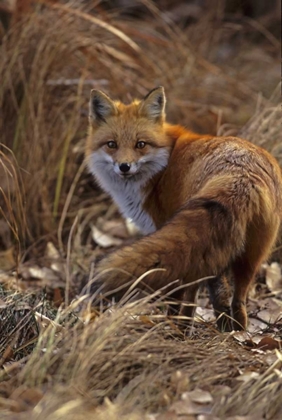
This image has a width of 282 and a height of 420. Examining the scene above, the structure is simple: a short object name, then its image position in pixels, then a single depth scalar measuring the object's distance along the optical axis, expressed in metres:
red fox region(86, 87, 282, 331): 7.08
